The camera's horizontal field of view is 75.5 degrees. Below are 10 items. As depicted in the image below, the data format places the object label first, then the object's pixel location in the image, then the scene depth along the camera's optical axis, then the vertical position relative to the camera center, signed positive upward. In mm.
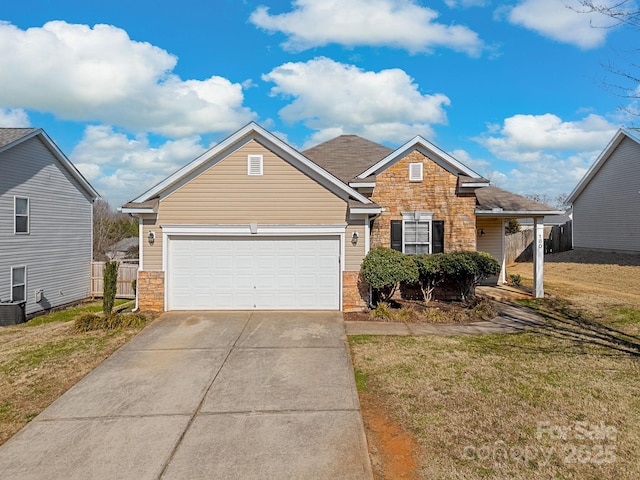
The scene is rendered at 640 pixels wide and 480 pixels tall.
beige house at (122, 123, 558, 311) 11359 +211
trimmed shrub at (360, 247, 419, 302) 10852 -725
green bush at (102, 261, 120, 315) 10648 -1183
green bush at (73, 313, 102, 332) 9805 -1958
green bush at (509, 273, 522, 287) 15919 -1522
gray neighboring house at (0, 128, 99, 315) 14531 +692
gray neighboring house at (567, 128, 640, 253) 22109 +2482
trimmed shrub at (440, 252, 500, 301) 11641 -698
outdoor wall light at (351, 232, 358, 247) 11453 +72
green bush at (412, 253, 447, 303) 11766 -880
